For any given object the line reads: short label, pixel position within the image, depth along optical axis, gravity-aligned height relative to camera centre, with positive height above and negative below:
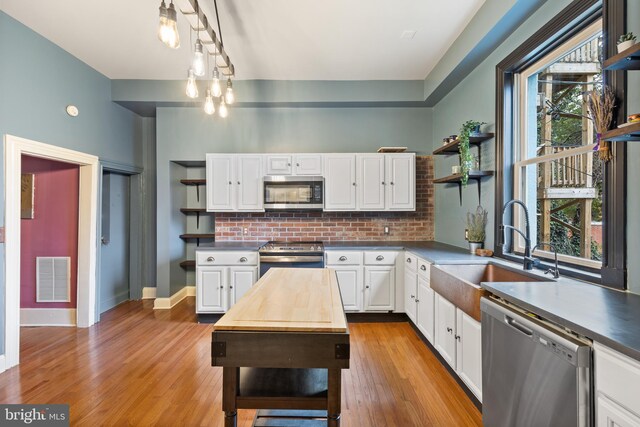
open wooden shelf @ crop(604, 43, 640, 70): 1.19 +0.66
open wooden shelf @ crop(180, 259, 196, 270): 4.28 -0.74
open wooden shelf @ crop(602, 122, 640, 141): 1.19 +0.35
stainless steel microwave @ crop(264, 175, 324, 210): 3.73 +0.28
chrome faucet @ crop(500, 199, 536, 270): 1.98 -0.28
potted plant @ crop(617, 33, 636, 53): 1.29 +0.78
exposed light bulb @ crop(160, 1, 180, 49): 1.50 +0.95
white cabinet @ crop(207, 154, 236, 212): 3.75 +0.43
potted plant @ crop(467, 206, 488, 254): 2.82 -0.16
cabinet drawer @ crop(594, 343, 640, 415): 0.89 -0.53
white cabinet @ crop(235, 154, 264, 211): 3.76 +0.46
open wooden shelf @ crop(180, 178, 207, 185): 4.12 +0.46
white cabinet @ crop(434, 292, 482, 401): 1.89 -0.94
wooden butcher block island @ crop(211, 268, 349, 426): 1.16 -0.56
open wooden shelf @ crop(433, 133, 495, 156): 2.69 +0.72
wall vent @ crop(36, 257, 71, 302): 3.47 -0.81
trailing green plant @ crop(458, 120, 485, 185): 2.72 +0.62
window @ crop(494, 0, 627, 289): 1.53 +0.46
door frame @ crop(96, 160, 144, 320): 4.36 -0.31
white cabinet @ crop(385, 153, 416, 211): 3.76 +0.43
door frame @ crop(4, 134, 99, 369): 2.51 -0.17
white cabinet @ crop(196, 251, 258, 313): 3.48 -0.79
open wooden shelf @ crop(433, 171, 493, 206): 2.71 +0.37
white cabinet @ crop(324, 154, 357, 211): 3.76 +0.42
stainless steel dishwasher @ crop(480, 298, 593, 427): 1.06 -0.69
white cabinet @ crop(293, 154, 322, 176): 3.76 +0.64
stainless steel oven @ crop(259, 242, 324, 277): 3.38 -0.52
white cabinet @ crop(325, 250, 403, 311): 3.48 -0.76
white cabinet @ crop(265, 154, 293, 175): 3.76 +0.64
